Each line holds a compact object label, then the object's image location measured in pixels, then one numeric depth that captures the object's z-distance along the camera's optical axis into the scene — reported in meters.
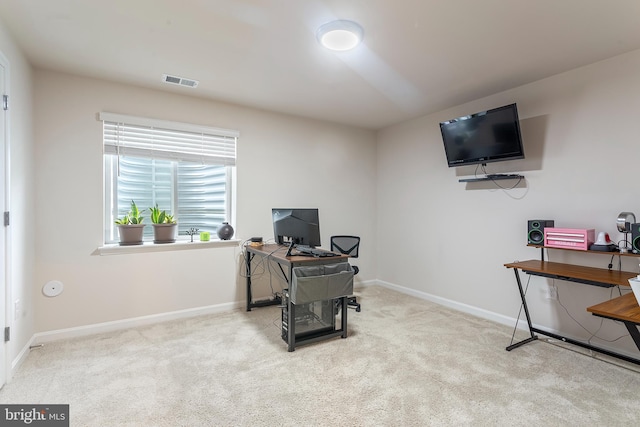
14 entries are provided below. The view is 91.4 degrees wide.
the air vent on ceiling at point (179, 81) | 3.04
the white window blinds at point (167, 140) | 3.18
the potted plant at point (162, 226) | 3.36
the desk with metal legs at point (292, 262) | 2.71
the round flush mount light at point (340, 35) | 2.14
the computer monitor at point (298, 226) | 3.01
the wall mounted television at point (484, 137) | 3.02
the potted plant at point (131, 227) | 3.18
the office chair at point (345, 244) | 4.24
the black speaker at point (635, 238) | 2.26
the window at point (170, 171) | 3.23
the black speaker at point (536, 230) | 2.86
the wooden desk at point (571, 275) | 2.29
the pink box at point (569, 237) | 2.56
